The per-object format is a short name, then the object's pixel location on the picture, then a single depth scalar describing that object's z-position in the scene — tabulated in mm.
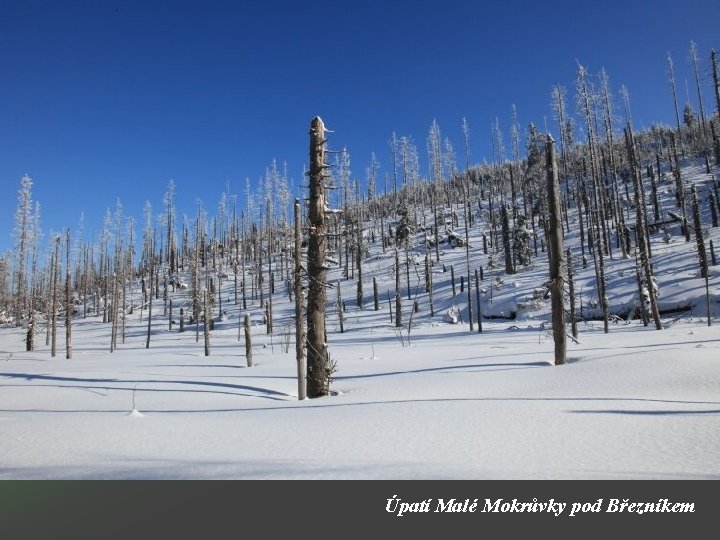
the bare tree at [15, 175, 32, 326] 44750
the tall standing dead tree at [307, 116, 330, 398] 10047
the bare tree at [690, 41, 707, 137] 57344
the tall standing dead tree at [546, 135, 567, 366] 11289
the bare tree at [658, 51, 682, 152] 62662
